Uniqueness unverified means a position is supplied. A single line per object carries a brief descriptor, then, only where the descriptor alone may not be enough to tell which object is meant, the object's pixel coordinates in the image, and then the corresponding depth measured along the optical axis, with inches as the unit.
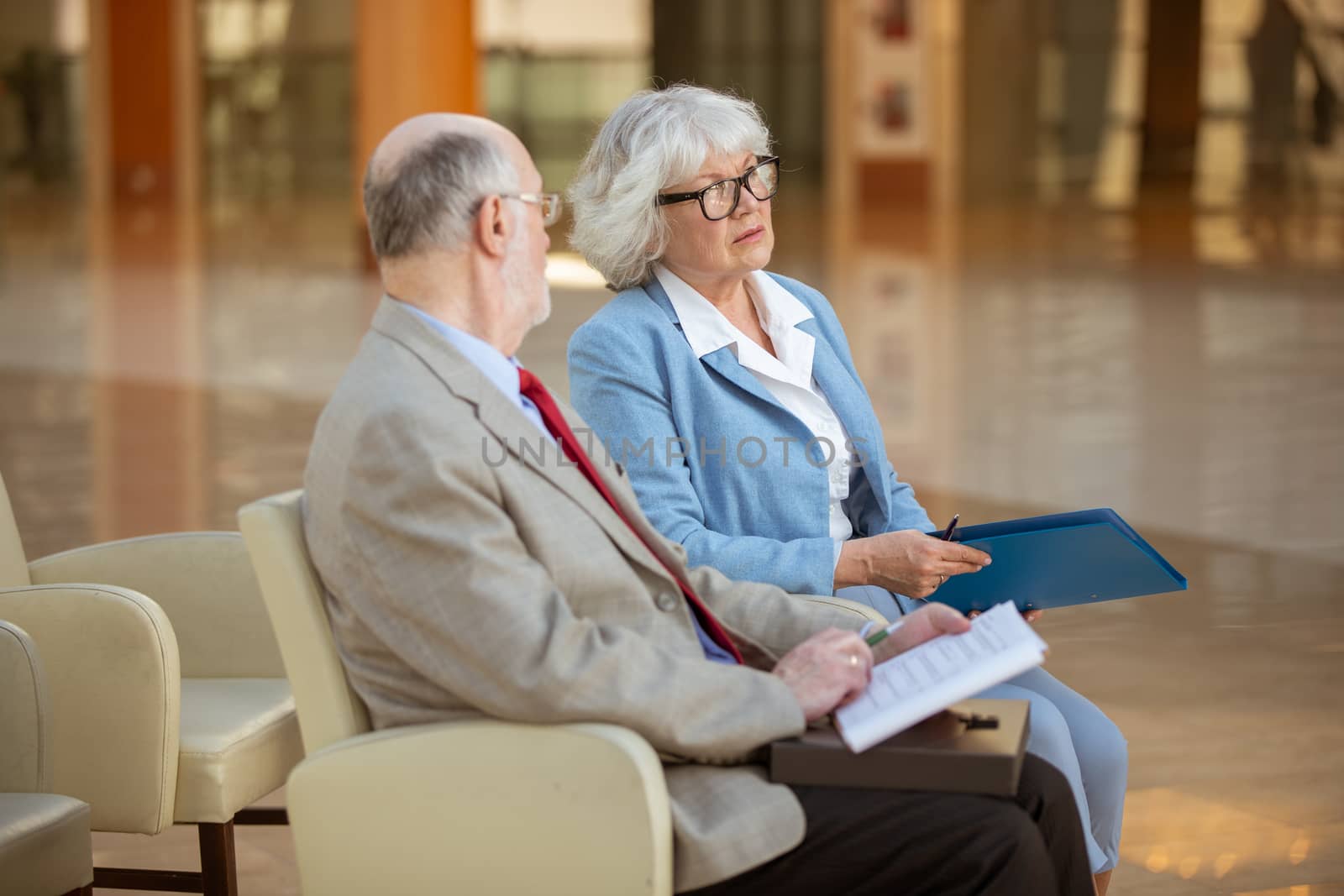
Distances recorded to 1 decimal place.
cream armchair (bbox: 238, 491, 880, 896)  160.9
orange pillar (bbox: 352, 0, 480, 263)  1199.6
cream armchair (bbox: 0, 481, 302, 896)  221.0
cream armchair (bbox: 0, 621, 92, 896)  178.1
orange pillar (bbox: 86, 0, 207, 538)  565.0
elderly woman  229.3
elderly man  164.2
